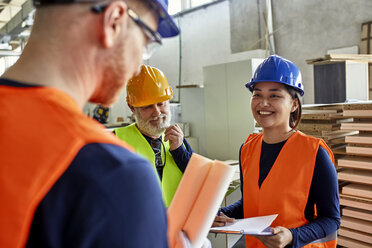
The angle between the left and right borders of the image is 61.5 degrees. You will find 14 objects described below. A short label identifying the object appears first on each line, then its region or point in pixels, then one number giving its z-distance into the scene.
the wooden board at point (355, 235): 2.59
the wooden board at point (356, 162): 2.51
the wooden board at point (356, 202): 2.54
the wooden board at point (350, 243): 2.64
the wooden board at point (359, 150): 2.49
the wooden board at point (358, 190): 2.53
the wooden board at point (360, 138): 2.48
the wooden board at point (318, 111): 2.79
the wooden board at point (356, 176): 2.51
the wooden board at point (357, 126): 2.48
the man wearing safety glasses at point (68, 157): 0.50
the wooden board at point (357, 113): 2.47
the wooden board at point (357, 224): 2.58
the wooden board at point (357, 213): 2.58
